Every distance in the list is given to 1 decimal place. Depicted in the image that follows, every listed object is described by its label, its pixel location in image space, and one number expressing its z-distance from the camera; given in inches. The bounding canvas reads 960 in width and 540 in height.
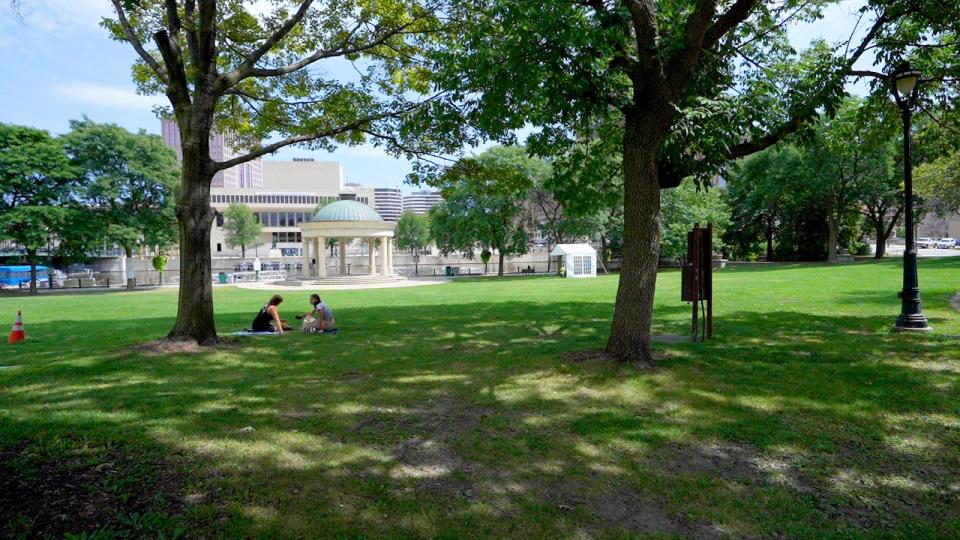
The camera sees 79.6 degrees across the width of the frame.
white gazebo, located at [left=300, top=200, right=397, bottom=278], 1772.9
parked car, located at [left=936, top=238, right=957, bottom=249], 3528.5
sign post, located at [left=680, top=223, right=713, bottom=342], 372.8
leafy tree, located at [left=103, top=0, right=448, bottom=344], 416.2
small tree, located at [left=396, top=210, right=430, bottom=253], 3838.6
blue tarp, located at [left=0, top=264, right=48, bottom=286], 2123.3
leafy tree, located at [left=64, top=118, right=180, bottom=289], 1578.5
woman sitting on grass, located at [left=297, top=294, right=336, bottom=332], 519.2
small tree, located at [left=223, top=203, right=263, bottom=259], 3467.0
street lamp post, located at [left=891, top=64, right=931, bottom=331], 412.8
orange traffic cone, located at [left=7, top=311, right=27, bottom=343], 511.2
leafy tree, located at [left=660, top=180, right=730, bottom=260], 1891.0
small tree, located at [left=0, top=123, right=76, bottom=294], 1412.4
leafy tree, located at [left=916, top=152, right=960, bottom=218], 1292.8
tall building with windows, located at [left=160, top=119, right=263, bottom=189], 5975.4
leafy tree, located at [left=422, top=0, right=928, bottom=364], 293.7
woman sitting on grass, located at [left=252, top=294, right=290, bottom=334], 511.8
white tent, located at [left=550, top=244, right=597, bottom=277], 1748.3
